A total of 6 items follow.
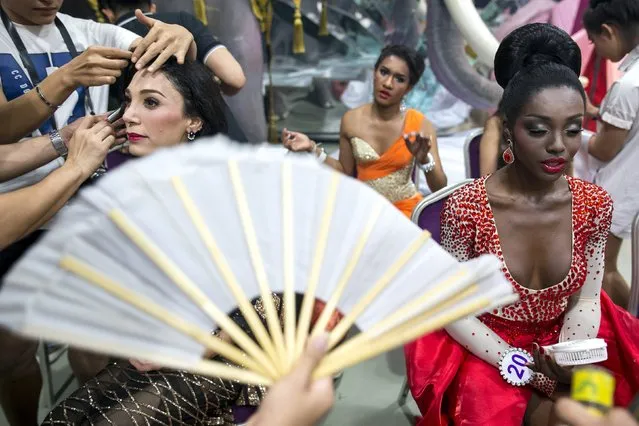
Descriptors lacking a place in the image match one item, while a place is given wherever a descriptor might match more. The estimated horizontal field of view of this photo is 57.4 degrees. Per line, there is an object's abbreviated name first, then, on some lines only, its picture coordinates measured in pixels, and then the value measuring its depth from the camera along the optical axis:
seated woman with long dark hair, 1.23
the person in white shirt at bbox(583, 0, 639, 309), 1.99
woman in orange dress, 2.47
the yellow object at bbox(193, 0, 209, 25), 3.04
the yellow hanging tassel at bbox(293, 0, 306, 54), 3.62
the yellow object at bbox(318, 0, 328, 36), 4.05
